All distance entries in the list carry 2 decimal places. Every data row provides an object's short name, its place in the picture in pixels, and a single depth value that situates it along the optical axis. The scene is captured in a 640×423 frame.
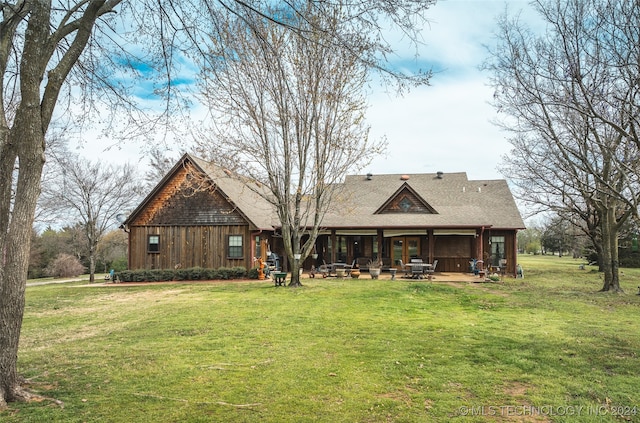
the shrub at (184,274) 22.03
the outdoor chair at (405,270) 21.78
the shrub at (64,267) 34.69
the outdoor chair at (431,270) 20.21
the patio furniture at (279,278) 17.14
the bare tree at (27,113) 4.89
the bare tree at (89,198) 24.94
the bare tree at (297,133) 15.69
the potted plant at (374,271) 20.98
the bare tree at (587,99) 8.72
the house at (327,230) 22.72
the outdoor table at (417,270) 20.00
